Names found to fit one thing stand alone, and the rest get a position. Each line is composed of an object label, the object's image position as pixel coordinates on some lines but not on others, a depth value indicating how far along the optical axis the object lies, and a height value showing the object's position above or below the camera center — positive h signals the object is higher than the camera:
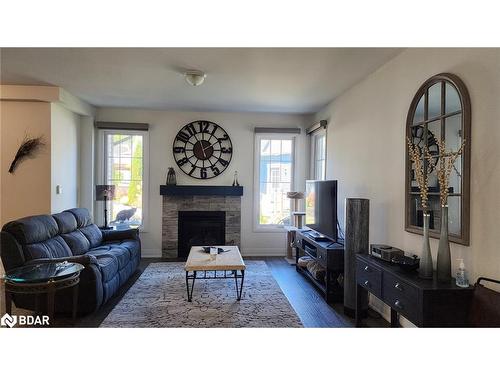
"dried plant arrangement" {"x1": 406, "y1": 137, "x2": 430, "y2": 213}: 2.14 +0.07
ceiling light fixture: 3.34 +1.20
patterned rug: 2.79 -1.25
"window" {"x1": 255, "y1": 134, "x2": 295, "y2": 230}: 5.59 +0.10
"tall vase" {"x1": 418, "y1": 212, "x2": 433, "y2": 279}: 2.03 -0.50
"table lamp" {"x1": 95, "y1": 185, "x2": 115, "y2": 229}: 4.82 -0.14
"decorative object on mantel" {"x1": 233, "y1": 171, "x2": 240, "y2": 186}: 5.48 +0.09
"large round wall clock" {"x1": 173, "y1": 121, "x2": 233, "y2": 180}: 5.38 +0.63
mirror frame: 1.98 +0.19
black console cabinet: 1.81 -0.69
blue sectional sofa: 2.80 -0.72
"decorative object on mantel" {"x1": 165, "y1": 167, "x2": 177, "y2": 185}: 5.31 +0.11
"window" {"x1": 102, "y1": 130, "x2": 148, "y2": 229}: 5.34 +0.14
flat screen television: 3.52 -0.28
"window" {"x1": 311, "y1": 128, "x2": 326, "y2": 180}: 5.02 +0.54
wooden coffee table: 3.17 -0.83
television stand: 3.29 -0.87
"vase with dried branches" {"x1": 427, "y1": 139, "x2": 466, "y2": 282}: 1.95 -0.25
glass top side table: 2.16 -0.70
